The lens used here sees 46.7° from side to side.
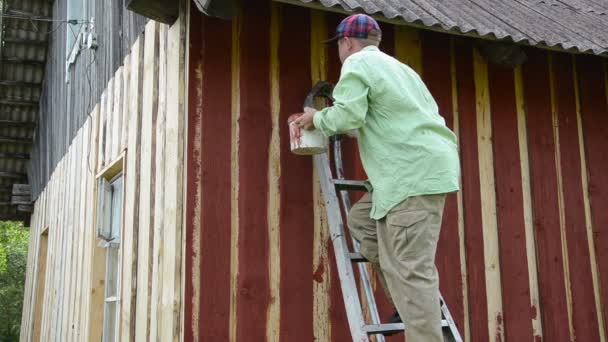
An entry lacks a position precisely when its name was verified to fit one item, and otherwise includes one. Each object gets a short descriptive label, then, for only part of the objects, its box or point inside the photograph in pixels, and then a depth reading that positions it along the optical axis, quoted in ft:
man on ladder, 10.55
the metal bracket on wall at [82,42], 24.83
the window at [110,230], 20.35
